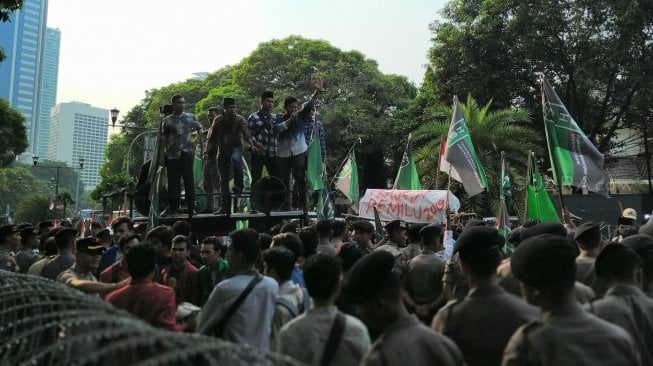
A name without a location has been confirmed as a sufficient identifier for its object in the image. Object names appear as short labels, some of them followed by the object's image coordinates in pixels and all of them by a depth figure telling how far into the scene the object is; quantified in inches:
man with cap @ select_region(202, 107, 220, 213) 389.3
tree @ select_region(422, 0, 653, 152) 964.0
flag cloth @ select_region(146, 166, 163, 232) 329.7
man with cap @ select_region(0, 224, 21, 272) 299.3
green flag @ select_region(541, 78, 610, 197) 325.7
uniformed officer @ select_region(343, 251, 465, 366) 93.0
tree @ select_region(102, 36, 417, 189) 1290.6
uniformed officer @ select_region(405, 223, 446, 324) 204.1
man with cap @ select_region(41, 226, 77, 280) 222.5
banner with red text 477.7
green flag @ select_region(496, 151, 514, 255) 359.0
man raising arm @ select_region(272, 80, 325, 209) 381.4
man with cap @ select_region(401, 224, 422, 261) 242.7
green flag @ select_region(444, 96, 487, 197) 370.8
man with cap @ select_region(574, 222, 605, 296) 172.4
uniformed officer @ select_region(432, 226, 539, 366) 109.8
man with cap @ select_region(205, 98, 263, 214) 371.9
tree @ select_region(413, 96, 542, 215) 888.3
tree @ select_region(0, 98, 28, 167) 1239.5
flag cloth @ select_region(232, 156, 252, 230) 445.7
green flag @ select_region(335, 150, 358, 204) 602.5
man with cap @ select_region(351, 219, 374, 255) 261.9
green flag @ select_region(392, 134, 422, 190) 561.6
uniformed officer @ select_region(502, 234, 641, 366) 89.7
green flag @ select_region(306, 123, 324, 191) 401.4
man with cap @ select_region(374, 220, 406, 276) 268.8
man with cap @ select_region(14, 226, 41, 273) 282.2
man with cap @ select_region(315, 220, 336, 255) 268.6
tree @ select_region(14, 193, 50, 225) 2144.4
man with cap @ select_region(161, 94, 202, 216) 354.0
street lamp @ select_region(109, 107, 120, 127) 1162.0
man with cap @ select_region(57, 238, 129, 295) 189.2
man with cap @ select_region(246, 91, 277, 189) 380.8
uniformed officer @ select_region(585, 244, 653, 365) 118.6
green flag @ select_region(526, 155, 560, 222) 377.7
